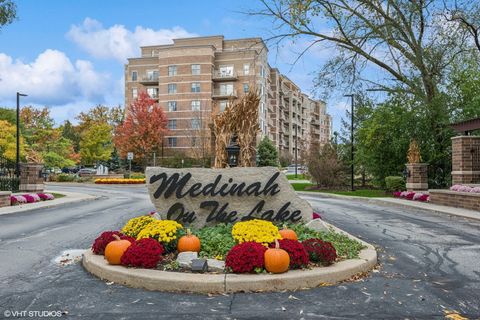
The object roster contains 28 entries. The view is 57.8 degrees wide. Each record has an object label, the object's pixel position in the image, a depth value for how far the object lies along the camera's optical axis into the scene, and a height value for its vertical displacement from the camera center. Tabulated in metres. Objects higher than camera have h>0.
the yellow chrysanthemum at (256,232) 7.06 -1.09
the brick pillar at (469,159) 20.14 +0.39
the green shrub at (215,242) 7.04 -1.27
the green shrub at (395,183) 27.00 -0.97
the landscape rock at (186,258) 6.37 -1.36
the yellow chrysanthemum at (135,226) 8.12 -1.11
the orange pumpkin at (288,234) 7.80 -1.21
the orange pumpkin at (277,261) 6.04 -1.30
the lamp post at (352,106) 29.52 +2.85
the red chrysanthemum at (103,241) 7.31 -1.25
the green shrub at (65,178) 48.28 -1.17
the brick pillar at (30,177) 24.75 -0.54
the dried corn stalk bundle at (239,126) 11.84 +1.16
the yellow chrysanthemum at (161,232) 7.28 -1.10
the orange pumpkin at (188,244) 7.01 -1.24
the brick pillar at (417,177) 24.55 -0.54
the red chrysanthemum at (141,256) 6.32 -1.30
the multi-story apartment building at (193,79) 66.69 +14.08
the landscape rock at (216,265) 6.20 -1.41
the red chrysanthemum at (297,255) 6.28 -1.27
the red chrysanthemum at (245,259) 6.04 -1.28
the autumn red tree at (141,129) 59.97 +5.35
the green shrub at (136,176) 49.09 -0.98
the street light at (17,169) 27.16 -0.09
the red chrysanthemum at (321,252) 6.47 -1.27
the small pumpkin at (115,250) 6.57 -1.26
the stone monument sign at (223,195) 9.41 -0.61
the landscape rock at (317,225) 9.03 -1.21
